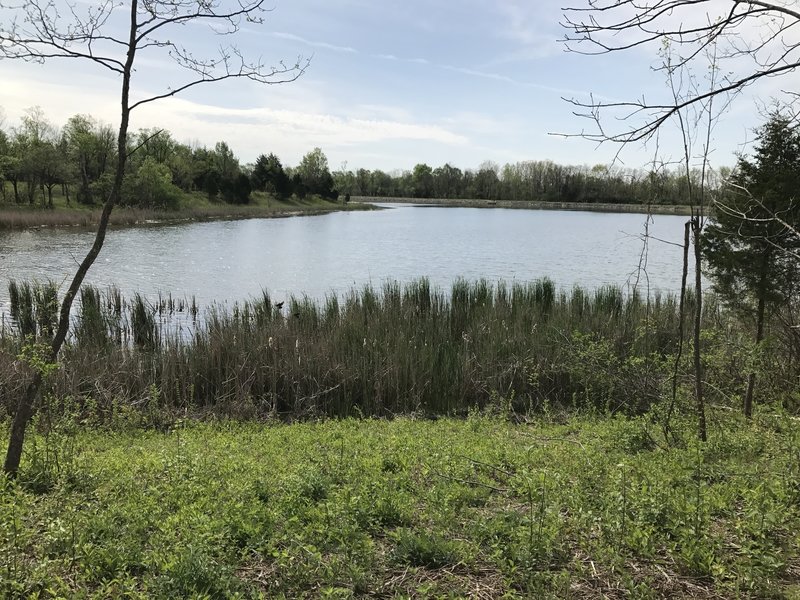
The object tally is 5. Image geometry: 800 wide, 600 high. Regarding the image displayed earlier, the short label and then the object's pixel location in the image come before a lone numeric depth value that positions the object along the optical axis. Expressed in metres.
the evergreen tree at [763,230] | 6.18
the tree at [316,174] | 87.56
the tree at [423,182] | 124.19
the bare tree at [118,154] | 3.80
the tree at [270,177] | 74.25
